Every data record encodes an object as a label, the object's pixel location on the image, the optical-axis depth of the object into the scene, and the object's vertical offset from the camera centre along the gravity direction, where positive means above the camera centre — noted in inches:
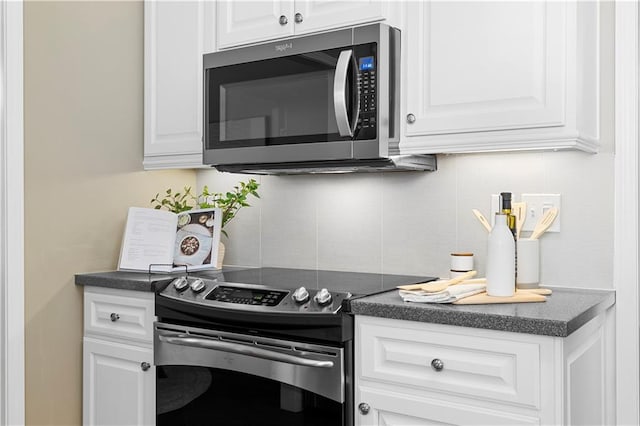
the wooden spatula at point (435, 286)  71.4 -8.2
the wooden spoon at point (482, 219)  84.1 -0.8
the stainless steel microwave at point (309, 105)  78.2 +13.7
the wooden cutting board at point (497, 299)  67.5 -9.0
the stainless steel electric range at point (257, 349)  70.5 -15.7
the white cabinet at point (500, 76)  69.8 +15.4
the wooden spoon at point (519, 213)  82.4 +0.0
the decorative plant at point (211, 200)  101.0 +2.1
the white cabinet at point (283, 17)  82.1 +25.8
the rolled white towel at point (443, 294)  67.7 -8.6
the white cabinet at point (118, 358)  88.4 -20.3
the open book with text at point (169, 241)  98.1 -4.3
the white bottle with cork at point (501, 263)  70.1 -5.4
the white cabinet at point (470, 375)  60.0 -15.9
